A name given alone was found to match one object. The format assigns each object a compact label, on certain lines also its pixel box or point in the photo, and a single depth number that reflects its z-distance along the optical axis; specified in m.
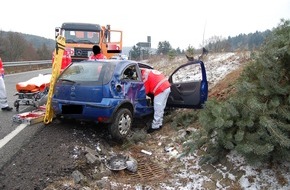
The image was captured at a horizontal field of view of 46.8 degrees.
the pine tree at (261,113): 4.47
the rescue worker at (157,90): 7.38
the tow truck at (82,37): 14.51
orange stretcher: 8.30
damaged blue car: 6.18
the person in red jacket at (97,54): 8.88
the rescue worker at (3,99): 8.90
